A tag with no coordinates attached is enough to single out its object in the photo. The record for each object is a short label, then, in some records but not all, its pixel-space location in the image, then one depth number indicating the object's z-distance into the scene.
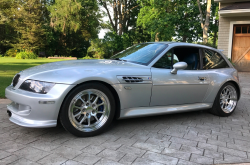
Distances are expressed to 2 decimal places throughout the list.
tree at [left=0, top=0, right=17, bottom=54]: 36.12
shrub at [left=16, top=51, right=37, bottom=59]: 26.50
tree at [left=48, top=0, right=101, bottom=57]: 35.12
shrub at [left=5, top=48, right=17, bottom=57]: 32.54
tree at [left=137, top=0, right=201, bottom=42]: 19.30
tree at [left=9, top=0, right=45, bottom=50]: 35.25
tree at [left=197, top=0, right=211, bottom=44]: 17.12
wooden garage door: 13.09
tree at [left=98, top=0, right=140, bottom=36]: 33.47
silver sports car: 2.88
